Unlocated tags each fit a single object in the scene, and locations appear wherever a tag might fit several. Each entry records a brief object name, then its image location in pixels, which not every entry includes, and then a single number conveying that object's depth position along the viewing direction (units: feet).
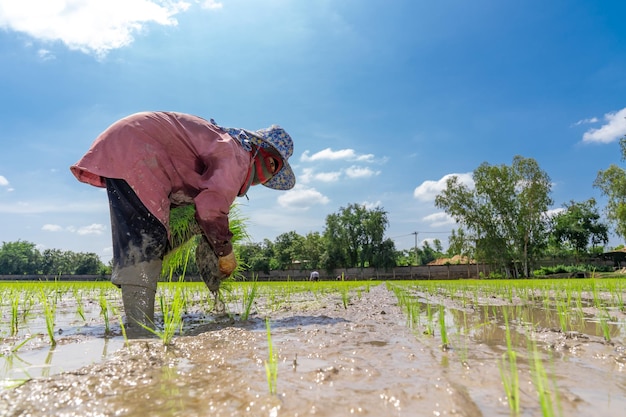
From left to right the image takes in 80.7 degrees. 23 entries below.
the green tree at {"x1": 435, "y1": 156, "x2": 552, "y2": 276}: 102.89
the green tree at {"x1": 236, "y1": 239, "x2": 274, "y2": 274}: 160.86
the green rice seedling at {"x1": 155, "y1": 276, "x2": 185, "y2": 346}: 5.14
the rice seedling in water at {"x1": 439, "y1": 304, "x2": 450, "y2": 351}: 5.11
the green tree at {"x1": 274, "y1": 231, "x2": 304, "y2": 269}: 173.06
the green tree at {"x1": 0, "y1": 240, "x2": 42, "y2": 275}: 232.32
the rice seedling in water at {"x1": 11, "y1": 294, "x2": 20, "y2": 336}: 7.41
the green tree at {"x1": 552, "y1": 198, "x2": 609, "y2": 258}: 136.36
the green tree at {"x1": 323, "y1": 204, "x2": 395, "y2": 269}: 156.87
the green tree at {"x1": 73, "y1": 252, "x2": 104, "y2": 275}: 205.67
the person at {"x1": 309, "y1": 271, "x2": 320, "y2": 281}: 72.98
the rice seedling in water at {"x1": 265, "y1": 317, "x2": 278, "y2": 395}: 3.14
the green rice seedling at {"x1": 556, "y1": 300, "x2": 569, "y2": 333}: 6.52
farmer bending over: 7.58
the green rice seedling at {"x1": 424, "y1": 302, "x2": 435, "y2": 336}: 6.34
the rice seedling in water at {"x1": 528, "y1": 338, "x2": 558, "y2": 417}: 2.29
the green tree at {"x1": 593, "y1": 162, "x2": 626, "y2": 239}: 74.97
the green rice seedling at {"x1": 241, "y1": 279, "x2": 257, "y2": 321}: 8.68
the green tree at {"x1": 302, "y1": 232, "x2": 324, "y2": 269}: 165.07
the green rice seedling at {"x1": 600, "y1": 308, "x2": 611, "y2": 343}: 5.68
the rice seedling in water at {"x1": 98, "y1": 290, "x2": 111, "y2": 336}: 7.18
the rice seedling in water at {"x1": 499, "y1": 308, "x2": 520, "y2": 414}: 2.71
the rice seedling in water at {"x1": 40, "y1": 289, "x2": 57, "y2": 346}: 5.85
